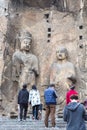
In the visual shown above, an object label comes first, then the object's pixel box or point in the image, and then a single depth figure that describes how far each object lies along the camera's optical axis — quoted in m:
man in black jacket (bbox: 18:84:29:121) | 11.43
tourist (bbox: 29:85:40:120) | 11.91
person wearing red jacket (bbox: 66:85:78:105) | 10.18
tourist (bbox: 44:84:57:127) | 10.23
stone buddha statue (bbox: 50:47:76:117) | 15.89
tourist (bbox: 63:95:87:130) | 6.85
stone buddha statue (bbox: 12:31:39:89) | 16.19
